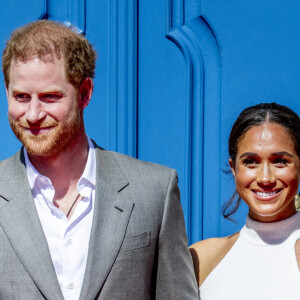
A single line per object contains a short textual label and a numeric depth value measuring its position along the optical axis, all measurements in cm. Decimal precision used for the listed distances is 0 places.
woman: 295
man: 280
